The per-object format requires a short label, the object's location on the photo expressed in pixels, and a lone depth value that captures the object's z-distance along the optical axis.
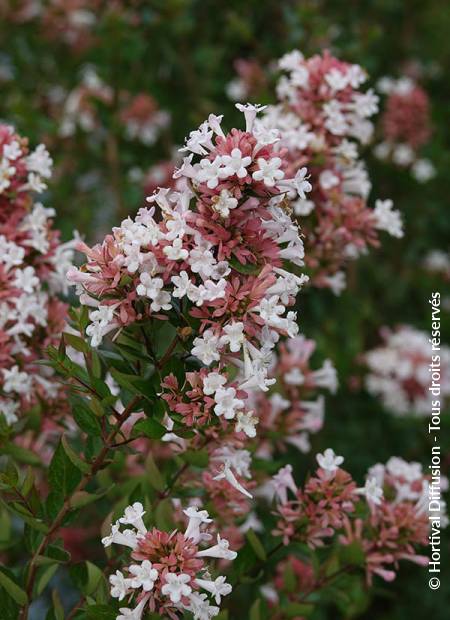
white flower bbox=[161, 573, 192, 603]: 0.53
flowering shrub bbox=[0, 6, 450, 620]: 0.54
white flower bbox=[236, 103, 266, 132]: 0.56
